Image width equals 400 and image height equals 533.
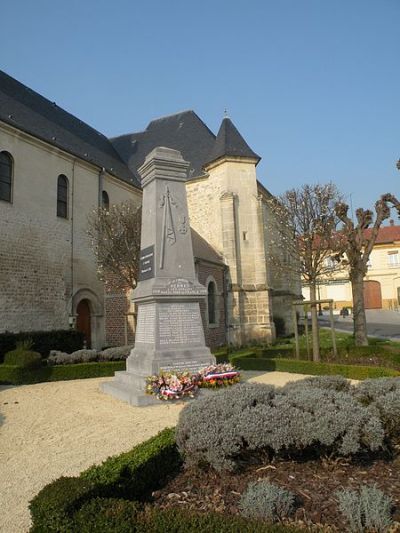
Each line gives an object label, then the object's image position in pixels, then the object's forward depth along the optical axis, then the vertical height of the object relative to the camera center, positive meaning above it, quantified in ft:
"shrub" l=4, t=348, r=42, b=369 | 30.19 -2.58
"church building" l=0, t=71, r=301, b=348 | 45.11 +12.78
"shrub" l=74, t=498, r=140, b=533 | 7.09 -3.58
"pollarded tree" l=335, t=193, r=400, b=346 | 39.32 +6.85
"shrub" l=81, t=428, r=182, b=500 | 9.37 -3.73
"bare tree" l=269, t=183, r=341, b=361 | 41.50 +9.51
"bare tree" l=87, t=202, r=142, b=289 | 45.50 +9.12
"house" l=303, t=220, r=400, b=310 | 120.67 +11.38
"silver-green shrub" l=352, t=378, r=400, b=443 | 11.94 -2.80
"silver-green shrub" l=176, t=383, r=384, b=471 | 10.59 -3.07
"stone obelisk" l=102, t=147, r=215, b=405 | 22.89 +1.80
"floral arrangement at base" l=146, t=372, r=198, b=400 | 20.94 -3.48
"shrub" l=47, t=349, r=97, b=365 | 34.55 -2.99
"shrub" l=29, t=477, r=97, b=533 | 7.49 -3.51
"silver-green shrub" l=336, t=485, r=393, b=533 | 7.31 -3.73
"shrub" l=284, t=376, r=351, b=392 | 14.56 -2.56
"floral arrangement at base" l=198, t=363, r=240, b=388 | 22.24 -3.29
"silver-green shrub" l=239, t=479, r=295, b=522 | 7.94 -3.78
